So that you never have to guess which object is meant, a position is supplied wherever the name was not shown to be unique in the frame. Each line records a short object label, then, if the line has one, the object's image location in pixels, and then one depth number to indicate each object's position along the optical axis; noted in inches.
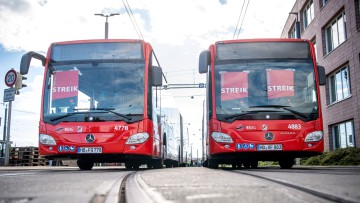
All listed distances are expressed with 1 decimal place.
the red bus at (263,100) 377.4
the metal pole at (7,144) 683.4
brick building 745.6
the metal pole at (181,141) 882.2
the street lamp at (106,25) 985.5
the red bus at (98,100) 374.9
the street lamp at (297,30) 825.5
